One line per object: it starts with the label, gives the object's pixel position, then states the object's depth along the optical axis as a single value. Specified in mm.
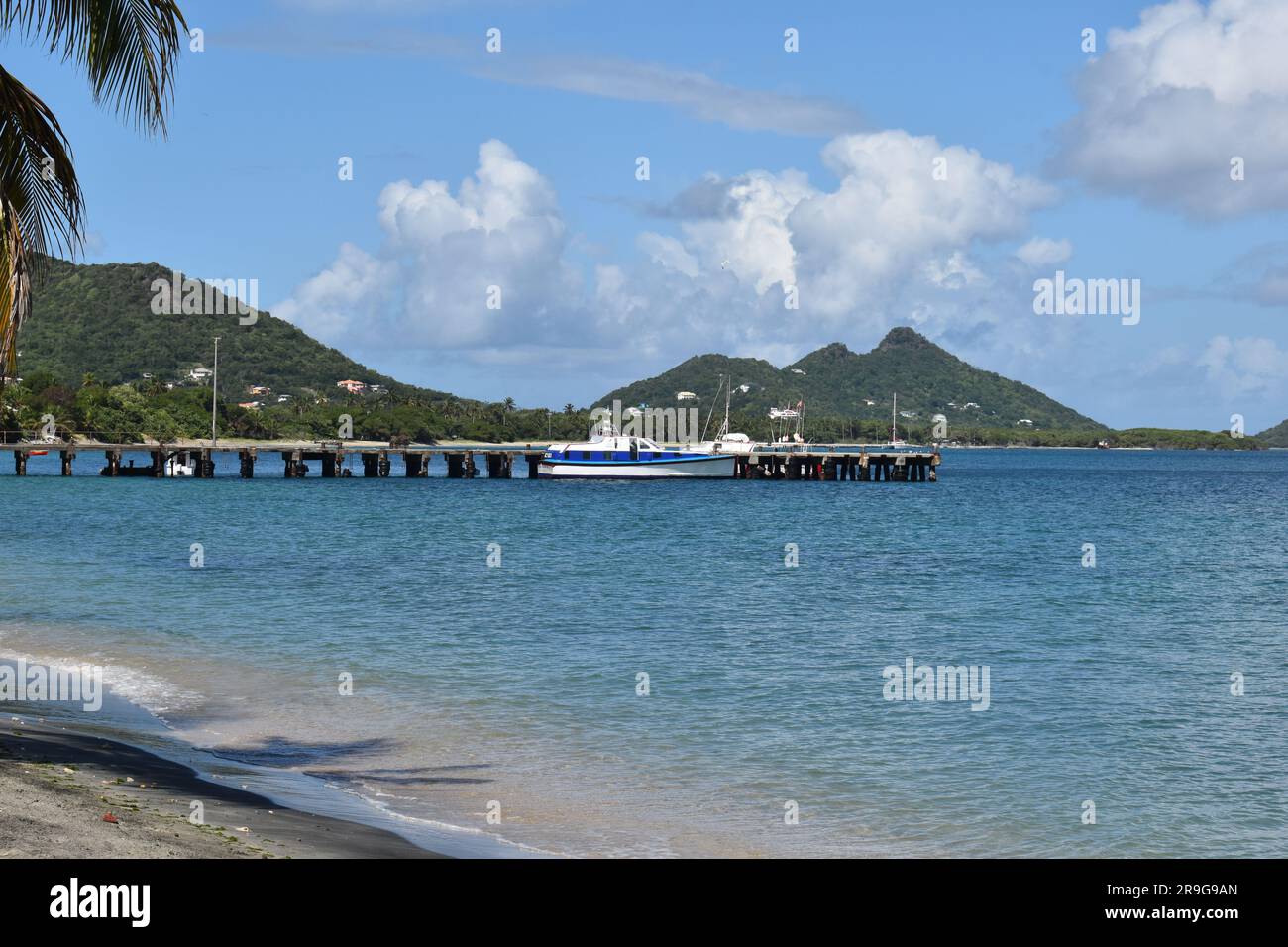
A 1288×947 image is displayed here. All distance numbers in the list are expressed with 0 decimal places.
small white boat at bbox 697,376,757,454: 127688
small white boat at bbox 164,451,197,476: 97312
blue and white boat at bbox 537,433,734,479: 99375
